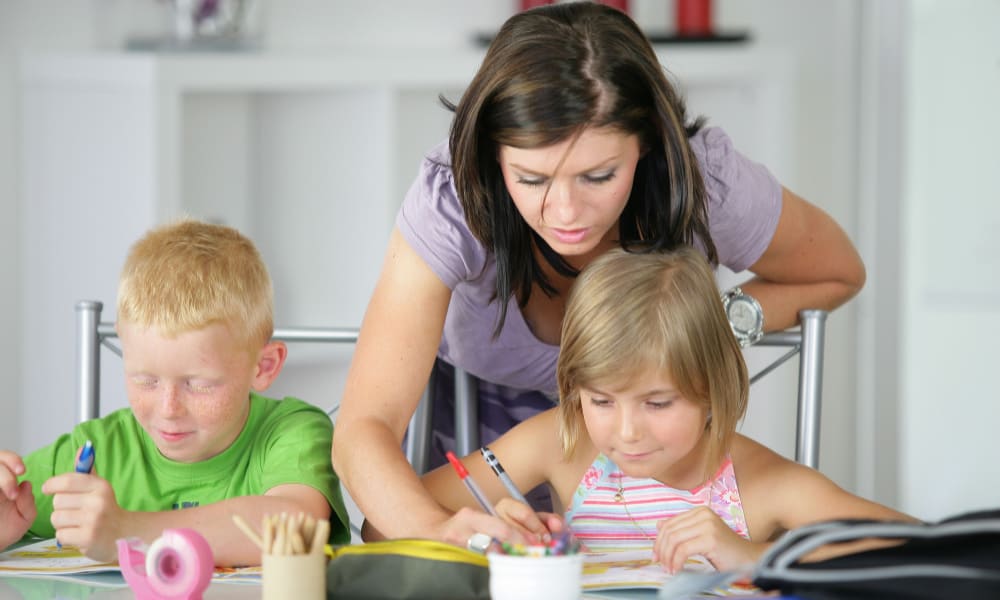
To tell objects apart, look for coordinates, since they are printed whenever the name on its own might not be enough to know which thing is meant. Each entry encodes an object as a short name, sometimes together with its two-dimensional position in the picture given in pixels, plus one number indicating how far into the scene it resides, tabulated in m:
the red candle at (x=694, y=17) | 5.25
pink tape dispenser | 2.78
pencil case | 2.77
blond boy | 3.08
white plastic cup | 2.73
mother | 3.04
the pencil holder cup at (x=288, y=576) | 2.74
